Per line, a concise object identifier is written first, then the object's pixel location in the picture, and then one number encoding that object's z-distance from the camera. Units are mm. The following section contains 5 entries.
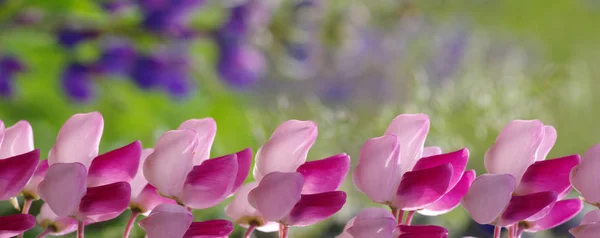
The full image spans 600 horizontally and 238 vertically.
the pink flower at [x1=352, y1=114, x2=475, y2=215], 373
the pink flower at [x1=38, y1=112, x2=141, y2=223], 371
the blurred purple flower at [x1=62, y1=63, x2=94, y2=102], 1075
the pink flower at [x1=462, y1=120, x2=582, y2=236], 372
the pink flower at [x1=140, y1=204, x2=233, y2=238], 369
